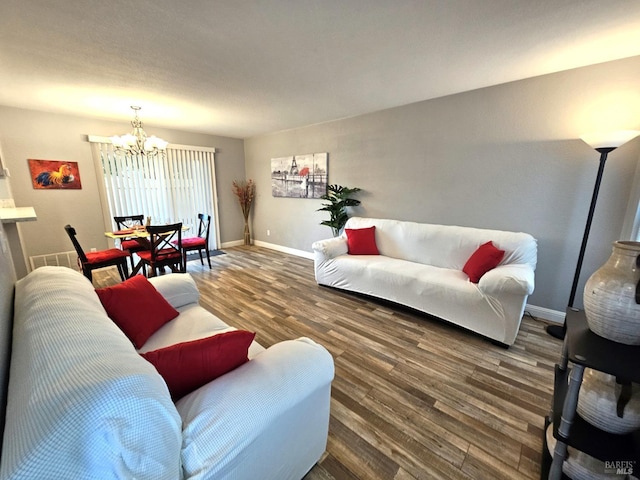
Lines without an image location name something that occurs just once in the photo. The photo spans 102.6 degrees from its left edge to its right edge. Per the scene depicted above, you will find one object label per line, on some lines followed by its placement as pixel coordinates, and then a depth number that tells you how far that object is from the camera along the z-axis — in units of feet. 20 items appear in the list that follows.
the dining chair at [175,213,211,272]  13.03
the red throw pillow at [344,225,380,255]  11.77
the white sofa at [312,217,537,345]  7.36
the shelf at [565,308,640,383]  2.85
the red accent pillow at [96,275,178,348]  4.95
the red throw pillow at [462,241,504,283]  8.32
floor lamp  6.31
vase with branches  19.21
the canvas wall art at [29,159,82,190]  12.04
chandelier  11.19
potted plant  13.34
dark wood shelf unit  2.92
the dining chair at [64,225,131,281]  9.97
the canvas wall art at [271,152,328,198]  14.82
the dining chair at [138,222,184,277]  10.71
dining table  11.15
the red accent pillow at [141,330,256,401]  3.14
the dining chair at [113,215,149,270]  12.61
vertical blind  13.97
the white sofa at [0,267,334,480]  1.75
